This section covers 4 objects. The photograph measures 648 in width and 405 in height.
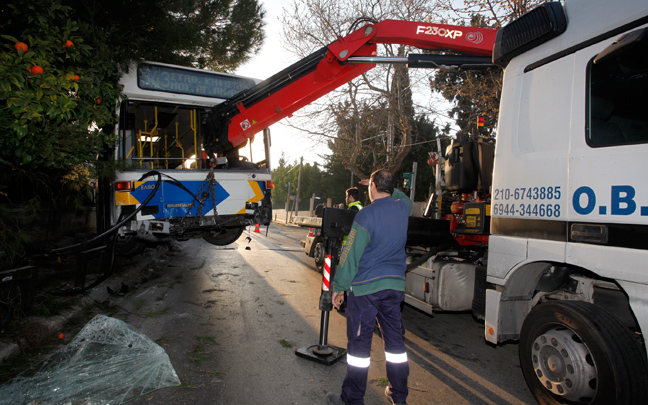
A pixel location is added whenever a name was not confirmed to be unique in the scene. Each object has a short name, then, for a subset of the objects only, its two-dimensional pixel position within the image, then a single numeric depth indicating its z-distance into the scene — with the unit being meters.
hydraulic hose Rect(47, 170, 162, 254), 4.84
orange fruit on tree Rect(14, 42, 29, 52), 3.53
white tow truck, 2.44
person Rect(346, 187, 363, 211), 6.90
